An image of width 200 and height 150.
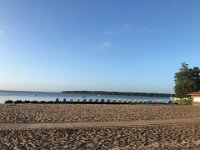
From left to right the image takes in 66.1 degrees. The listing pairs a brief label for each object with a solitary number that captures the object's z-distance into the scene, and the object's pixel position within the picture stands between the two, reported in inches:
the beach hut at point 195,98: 1056.3
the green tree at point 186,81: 1343.7
